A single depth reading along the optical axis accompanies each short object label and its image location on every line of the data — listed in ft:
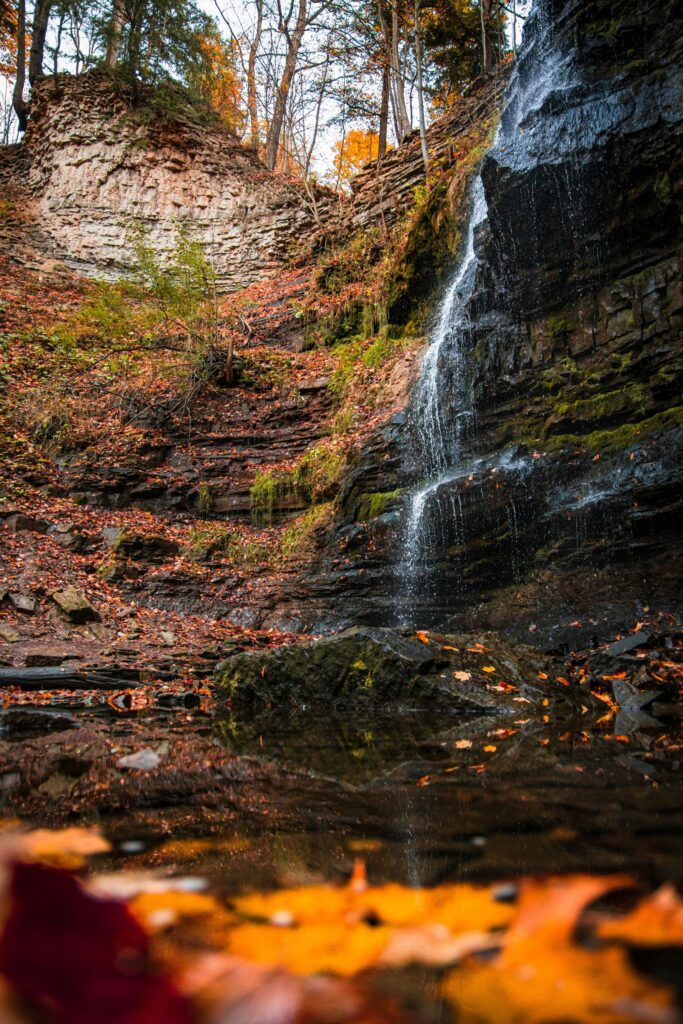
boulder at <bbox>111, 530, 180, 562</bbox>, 34.45
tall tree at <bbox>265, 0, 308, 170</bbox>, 69.82
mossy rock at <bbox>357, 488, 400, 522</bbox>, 33.04
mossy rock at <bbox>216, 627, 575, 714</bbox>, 16.75
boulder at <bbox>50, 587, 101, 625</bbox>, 25.91
